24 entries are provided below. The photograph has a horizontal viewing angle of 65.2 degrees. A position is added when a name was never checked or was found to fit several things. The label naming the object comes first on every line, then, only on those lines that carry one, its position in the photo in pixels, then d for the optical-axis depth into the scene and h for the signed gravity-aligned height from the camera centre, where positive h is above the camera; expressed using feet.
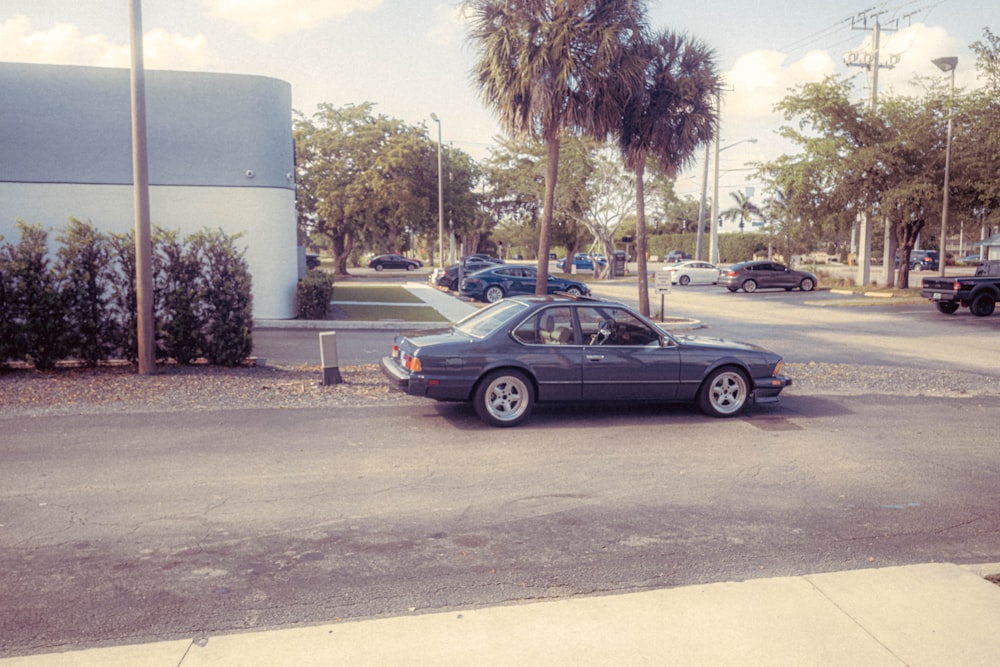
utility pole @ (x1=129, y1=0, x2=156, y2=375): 34.47 +2.40
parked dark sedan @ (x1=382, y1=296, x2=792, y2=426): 26.96 -3.22
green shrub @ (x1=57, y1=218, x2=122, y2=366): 34.68 -0.78
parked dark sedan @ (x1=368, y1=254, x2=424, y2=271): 198.29 +2.86
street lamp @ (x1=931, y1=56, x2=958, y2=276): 84.69 +18.92
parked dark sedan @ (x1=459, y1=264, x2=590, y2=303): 89.04 -1.12
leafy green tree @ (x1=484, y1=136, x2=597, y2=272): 144.97 +18.22
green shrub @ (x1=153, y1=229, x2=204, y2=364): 36.06 -1.27
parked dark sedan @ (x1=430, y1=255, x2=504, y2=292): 109.81 +0.33
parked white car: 136.46 -0.11
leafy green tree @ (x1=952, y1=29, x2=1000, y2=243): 82.79 +14.54
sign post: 62.80 -0.69
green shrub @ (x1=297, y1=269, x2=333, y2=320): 65.36 -2.02
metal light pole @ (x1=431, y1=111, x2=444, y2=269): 145.36 +13.73
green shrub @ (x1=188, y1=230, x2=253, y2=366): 36.60 -1.30
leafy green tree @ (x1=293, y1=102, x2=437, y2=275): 149.28 +19.60
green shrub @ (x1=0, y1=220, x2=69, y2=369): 33.58 -1.43
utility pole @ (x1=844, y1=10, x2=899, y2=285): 119.50 +25.74
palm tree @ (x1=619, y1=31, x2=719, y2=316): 60.70 +13.34
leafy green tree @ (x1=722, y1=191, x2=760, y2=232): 317.42 +26.51
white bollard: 34.47 -3.74
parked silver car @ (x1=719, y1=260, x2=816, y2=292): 117.19 -0.40
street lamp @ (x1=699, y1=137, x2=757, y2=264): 151.64 +8.62
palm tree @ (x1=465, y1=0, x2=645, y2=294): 55.67 +15.32
